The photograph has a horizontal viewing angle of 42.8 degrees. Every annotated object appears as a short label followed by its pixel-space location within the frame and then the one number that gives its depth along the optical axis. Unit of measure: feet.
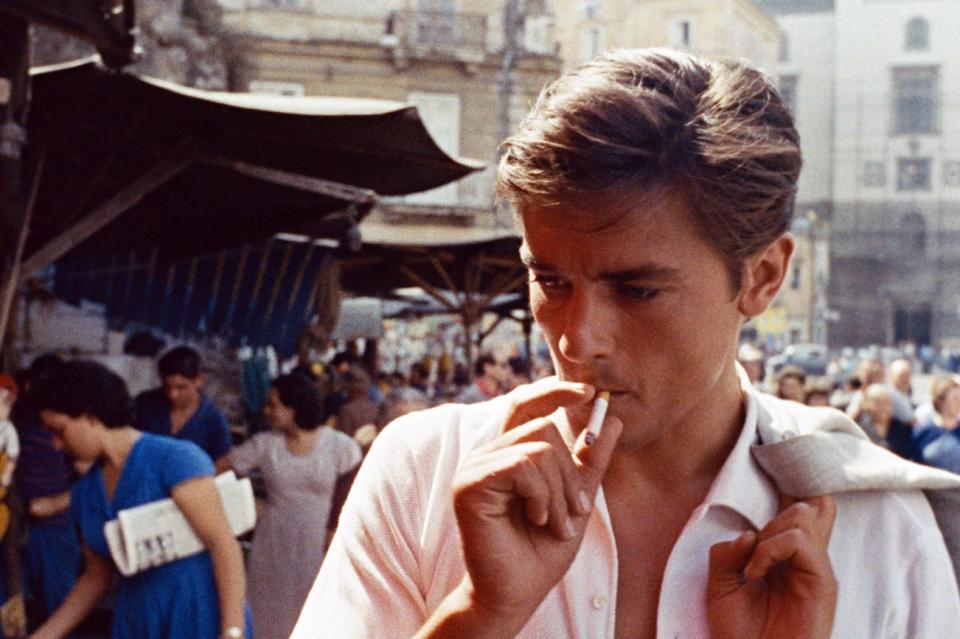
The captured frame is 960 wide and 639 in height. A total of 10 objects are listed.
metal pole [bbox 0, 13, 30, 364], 14.43
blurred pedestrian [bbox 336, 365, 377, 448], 25.49
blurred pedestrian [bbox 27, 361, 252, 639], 12.29
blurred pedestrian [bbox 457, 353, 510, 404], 36.39
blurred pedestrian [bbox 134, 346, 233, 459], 20.77
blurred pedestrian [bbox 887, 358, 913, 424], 29.37
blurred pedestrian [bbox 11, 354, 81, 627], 20.49
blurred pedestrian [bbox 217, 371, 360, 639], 17.62
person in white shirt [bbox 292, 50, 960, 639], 4.82
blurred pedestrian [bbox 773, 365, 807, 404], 29.22
